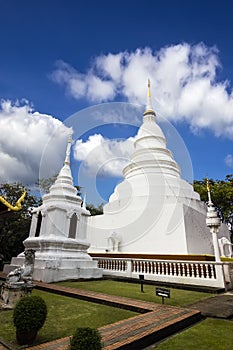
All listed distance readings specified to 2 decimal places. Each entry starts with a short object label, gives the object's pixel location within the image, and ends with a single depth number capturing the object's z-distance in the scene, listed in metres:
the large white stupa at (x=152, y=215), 17.28
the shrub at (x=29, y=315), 3.30
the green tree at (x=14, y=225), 23.64
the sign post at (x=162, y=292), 5.28
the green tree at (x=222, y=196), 28.23
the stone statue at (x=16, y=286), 5.48
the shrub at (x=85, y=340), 2.44
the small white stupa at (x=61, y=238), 10.53
